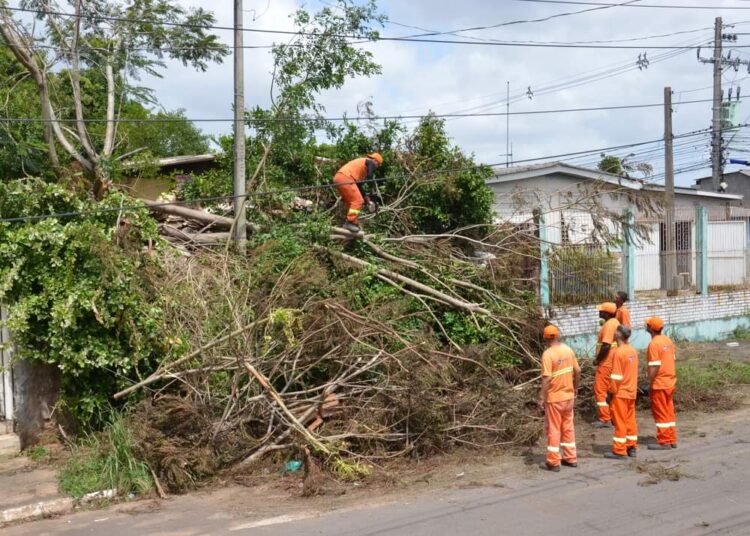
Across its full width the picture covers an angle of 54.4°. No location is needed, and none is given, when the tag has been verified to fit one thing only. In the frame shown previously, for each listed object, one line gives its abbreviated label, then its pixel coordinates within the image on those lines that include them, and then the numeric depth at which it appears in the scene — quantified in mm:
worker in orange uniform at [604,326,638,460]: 7969
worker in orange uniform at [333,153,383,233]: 11062
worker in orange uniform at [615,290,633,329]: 10211
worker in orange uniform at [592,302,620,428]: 9336
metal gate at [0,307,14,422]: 8367
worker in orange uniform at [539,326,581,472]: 7523
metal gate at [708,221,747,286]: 17812
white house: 12594
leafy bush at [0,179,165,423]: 7895
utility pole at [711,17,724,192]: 27219
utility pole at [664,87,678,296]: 16797
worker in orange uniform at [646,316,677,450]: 8336
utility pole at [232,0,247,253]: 10688
